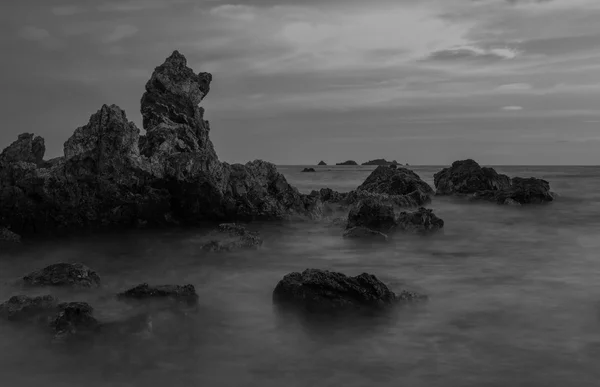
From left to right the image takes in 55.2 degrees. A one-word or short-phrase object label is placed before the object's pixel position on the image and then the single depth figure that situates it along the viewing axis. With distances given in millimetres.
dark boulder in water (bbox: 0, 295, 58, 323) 10984
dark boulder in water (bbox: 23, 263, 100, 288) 13484
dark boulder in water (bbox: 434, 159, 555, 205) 36159
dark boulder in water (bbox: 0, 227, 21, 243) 19469
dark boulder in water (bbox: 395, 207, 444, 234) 23178
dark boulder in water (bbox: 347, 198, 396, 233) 23364
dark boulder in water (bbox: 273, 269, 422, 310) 11578
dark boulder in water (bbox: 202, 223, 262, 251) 18703
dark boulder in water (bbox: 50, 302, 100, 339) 10117
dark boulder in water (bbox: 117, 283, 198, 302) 12531
